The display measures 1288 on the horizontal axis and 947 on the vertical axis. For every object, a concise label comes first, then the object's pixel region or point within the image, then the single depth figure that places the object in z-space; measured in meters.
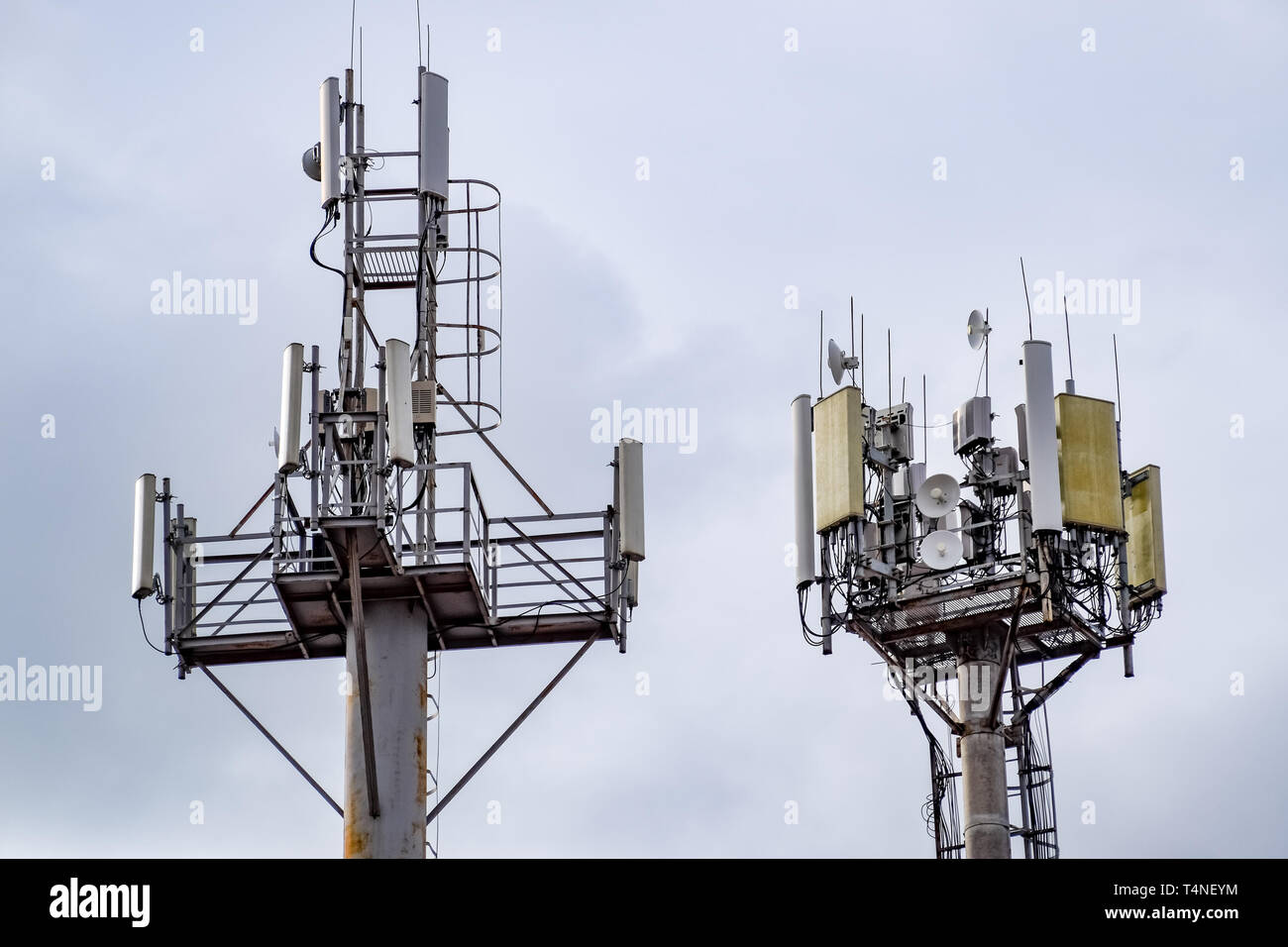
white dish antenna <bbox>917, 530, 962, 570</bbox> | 65.06
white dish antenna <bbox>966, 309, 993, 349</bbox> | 69.62
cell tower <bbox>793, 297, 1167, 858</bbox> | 64.69
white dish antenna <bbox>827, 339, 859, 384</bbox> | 68.94
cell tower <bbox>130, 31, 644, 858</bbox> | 46.06
